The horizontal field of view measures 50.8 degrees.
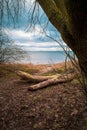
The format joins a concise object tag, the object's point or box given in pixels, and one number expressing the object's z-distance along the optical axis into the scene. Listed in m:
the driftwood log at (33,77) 2.43
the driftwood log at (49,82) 2.21
